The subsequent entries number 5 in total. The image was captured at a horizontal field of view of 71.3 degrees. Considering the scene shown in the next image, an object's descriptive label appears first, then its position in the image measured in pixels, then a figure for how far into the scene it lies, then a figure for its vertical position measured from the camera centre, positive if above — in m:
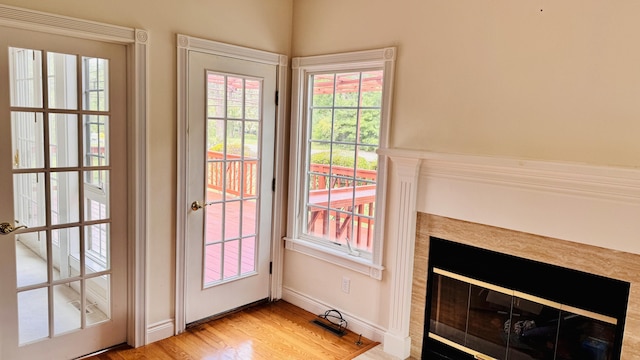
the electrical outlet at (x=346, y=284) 3.32 -1.08
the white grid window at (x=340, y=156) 3.09 -0.13
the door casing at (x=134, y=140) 2.51 -0.06
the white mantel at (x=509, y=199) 2.03 -0.28
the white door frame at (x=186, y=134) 2.96 +0.00
